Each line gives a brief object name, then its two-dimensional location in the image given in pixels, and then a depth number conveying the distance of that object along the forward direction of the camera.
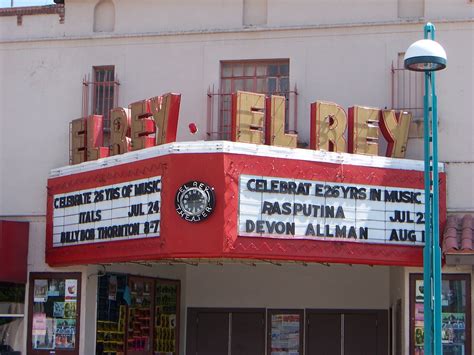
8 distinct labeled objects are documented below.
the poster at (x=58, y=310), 21.34
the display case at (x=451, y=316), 19.38
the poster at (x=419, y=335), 19.42
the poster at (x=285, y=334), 23.59
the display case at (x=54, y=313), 21.16
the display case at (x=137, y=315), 21.72
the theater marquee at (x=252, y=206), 18.14
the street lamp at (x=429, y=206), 15.14
